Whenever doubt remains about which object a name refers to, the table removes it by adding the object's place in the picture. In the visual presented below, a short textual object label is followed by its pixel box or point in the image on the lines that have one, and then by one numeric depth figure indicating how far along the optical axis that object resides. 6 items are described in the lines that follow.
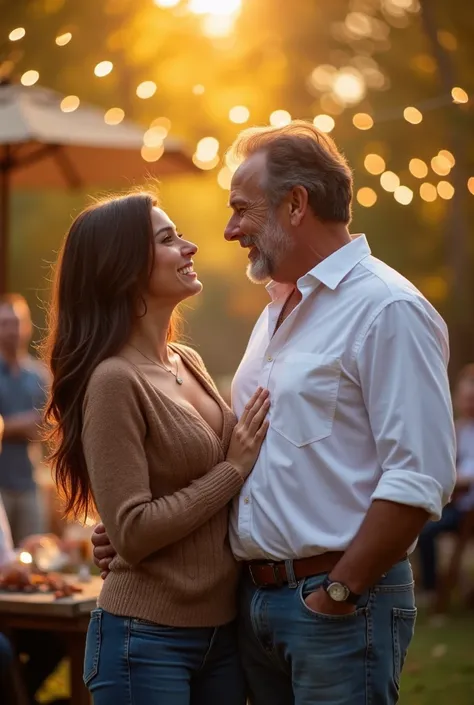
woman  4.61
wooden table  6.77
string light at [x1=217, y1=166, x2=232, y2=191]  11.65
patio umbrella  13.33
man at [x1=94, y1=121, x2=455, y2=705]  4.34
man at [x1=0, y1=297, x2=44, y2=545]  12.34
